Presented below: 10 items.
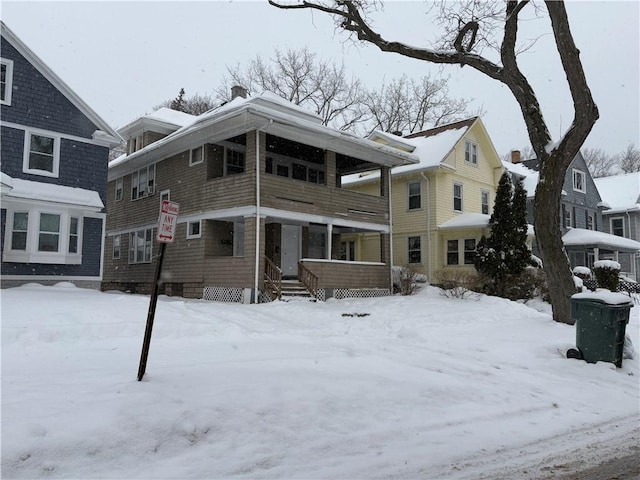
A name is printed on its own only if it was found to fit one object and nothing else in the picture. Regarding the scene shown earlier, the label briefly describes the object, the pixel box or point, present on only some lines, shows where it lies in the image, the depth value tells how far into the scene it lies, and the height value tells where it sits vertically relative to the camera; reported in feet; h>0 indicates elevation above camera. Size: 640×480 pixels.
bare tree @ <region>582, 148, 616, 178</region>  197.47 +43.85
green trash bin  26.48 -2.79
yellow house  77.56 +12.46
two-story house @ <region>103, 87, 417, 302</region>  53.16 +8.34
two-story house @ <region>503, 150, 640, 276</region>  95.20 +12.28
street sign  17.81 +1.78
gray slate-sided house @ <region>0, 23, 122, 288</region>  52.01 +10.72
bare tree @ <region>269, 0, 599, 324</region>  37.24 +12.27
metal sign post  17.74 +1.18
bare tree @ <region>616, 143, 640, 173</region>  186.29 +42.91
